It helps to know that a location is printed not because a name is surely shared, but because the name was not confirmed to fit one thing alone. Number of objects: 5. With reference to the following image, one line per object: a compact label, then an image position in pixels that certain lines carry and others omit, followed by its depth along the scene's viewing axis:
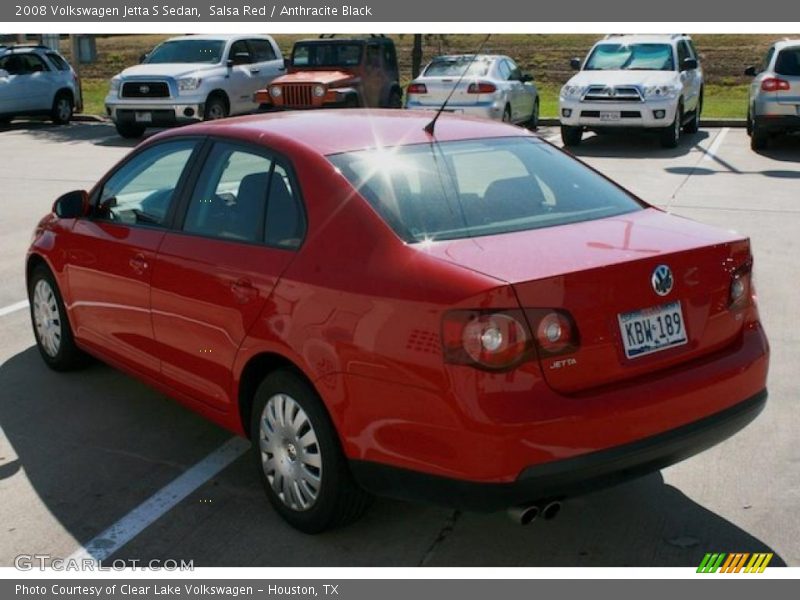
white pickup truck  19.31
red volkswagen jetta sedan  3.41
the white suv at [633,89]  16.48
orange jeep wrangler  19.09
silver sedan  17.91
